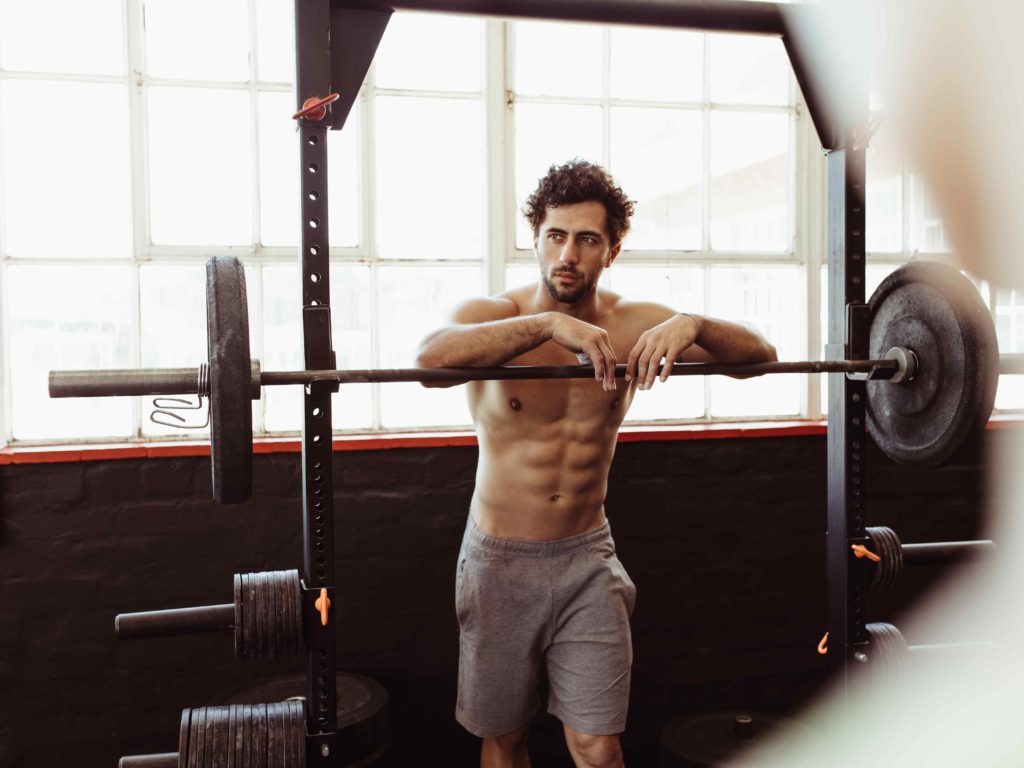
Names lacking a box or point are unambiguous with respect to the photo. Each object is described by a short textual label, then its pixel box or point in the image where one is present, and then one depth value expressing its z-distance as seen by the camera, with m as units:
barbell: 1.30
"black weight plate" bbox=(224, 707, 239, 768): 1.41
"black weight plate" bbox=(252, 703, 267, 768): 1.42
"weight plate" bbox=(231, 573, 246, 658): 1.44
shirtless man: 2.01
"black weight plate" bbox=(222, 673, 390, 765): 2.04
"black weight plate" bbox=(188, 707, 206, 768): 1.39
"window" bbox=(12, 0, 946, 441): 2.49
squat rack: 1.50
